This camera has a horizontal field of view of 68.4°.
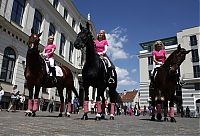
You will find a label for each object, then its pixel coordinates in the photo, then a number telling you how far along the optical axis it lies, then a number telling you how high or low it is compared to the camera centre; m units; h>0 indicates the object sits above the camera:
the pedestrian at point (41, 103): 16.79 -1.27
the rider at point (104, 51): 5.67 +1.62
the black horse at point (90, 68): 4.74 +0.83
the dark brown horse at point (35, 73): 5.44 +0.72
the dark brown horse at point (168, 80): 5.36 +0.55
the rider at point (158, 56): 5.95 +1.61
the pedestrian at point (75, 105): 15.22 -1.35
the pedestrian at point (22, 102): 13.24 -0.98
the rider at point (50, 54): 6.23 +1.64
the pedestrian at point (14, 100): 11.07 -0.66
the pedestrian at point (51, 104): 16.77 -1.44
